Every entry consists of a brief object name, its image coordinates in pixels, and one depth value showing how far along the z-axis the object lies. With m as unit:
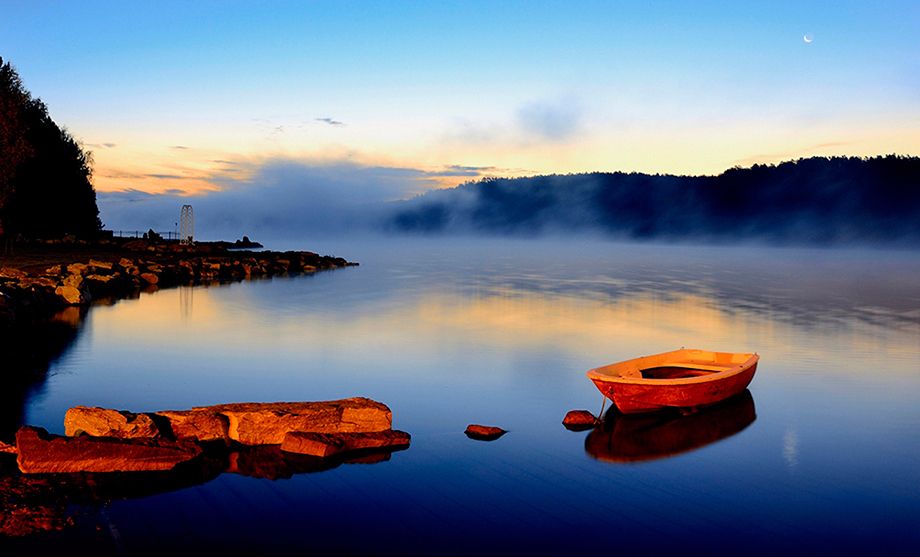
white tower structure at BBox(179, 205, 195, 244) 100.75
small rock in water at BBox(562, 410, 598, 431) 17.52
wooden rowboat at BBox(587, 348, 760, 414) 17.47
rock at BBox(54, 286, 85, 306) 40.12
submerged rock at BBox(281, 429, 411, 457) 14.15
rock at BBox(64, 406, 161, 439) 13.98
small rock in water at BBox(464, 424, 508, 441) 16.61
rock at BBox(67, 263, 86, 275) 49.06
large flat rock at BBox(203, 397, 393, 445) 14.62
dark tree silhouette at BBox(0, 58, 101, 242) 49.66
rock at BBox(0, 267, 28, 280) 41.31
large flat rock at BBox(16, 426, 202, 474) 12.55
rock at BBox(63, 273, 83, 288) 41.12
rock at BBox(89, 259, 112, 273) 53.04
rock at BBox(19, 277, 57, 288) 38.50
